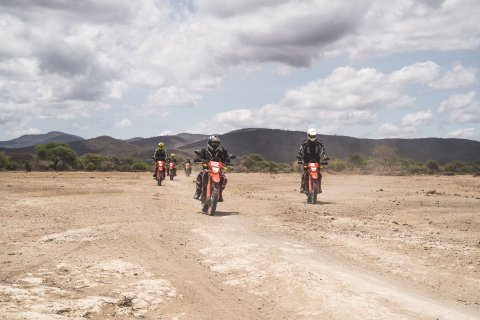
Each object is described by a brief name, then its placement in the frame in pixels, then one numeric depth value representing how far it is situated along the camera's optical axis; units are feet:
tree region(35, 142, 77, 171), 203.08
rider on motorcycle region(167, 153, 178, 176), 112.06
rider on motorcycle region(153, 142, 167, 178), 87.97
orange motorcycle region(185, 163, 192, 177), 137.41
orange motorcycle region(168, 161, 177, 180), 110.63
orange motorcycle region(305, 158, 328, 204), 55.83
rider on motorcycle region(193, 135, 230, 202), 47.85
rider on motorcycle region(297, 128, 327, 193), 57.93
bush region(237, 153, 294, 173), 222.83
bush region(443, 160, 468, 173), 215.88
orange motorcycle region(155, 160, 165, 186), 86.53
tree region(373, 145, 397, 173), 222.07
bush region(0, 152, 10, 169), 158.61
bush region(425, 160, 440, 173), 231.24
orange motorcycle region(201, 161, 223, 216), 43.83
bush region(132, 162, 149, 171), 225.87
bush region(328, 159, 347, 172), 219.82
